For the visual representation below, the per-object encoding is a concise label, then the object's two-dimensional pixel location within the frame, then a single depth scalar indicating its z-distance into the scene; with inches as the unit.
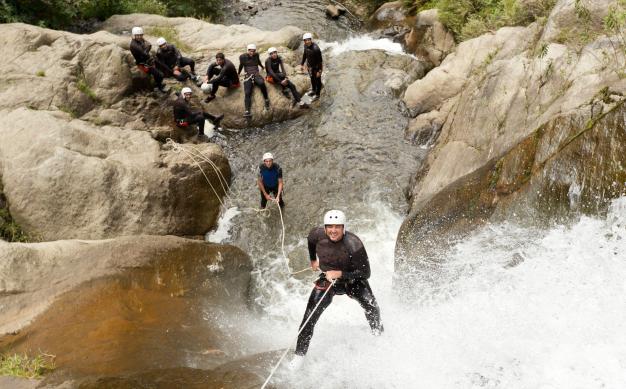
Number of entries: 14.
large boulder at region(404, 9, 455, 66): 634.2
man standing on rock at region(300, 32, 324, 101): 539.5
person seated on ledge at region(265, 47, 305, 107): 532.4
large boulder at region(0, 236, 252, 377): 235.8
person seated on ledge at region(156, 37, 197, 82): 541.0
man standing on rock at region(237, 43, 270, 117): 530.0
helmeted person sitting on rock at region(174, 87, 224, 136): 485.7
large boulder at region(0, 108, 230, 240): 346.9
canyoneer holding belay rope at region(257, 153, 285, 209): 387.9
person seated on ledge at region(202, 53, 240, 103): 526.3
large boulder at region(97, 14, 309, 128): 541.0
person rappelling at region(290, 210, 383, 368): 241.0
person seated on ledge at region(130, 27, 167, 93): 508.4
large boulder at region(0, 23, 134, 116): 425.4
